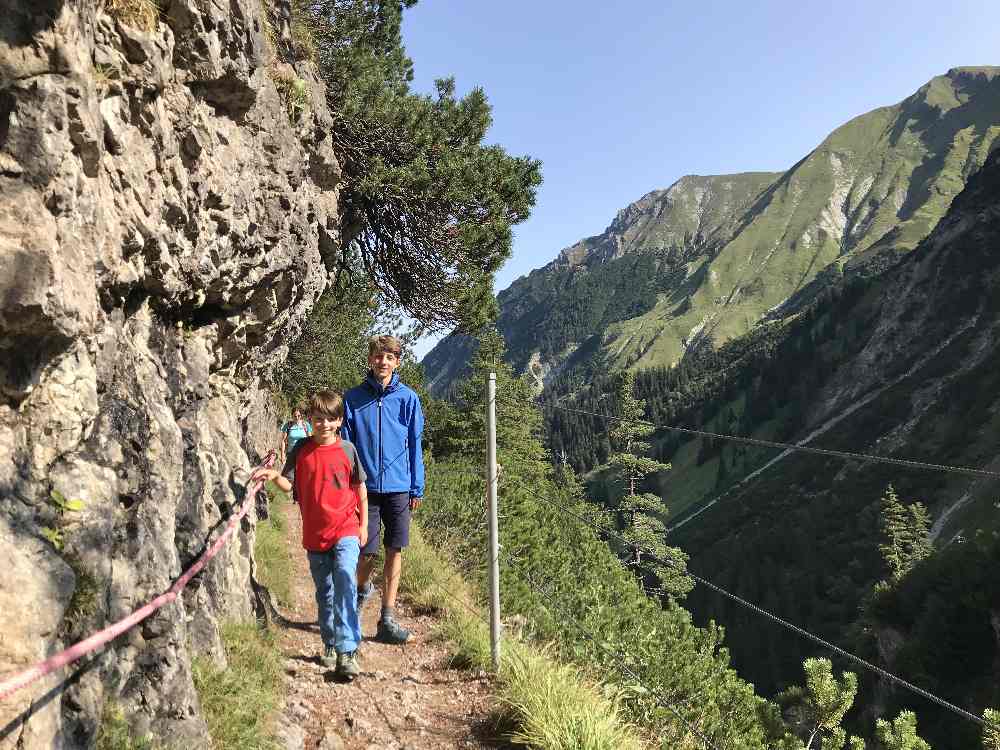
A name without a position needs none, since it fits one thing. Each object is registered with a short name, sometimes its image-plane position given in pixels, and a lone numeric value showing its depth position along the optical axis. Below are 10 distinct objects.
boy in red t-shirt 4.74
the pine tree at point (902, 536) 61.66
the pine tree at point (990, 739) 4.34
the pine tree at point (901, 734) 8.14
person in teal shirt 11.80
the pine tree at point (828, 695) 7.39
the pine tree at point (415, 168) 11.63
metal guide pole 4.88
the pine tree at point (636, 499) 35.59
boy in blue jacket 5.43
